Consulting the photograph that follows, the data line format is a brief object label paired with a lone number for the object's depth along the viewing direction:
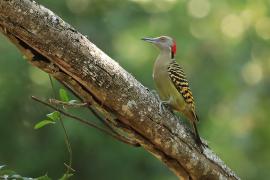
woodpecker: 13.50
